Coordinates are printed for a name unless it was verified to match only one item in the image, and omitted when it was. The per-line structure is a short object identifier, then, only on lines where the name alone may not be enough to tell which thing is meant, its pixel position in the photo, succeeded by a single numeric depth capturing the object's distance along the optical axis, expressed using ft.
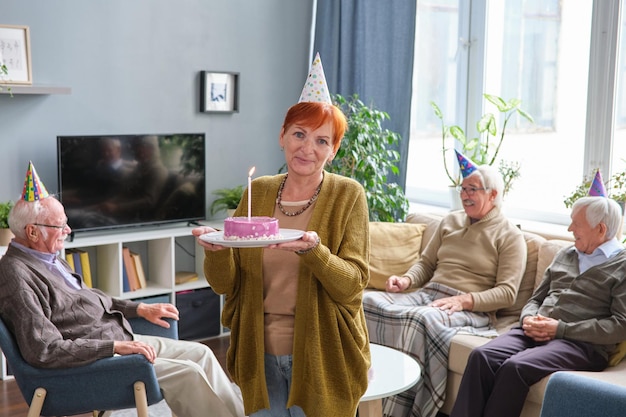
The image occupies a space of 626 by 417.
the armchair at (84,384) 8.31
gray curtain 15.79
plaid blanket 10.92
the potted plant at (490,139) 14.23
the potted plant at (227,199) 15.64
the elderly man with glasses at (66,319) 8.34
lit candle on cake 5.88
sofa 9.92
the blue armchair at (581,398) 5.34
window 13.78
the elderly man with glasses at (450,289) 11.05
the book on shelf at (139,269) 14.39
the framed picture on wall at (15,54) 13.07
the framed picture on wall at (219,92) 15.62
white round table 8.68
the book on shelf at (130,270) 14.28
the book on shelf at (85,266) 13.82
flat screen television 13.84
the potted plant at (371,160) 14.79
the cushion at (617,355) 9.99
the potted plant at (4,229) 12.93
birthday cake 5.54
